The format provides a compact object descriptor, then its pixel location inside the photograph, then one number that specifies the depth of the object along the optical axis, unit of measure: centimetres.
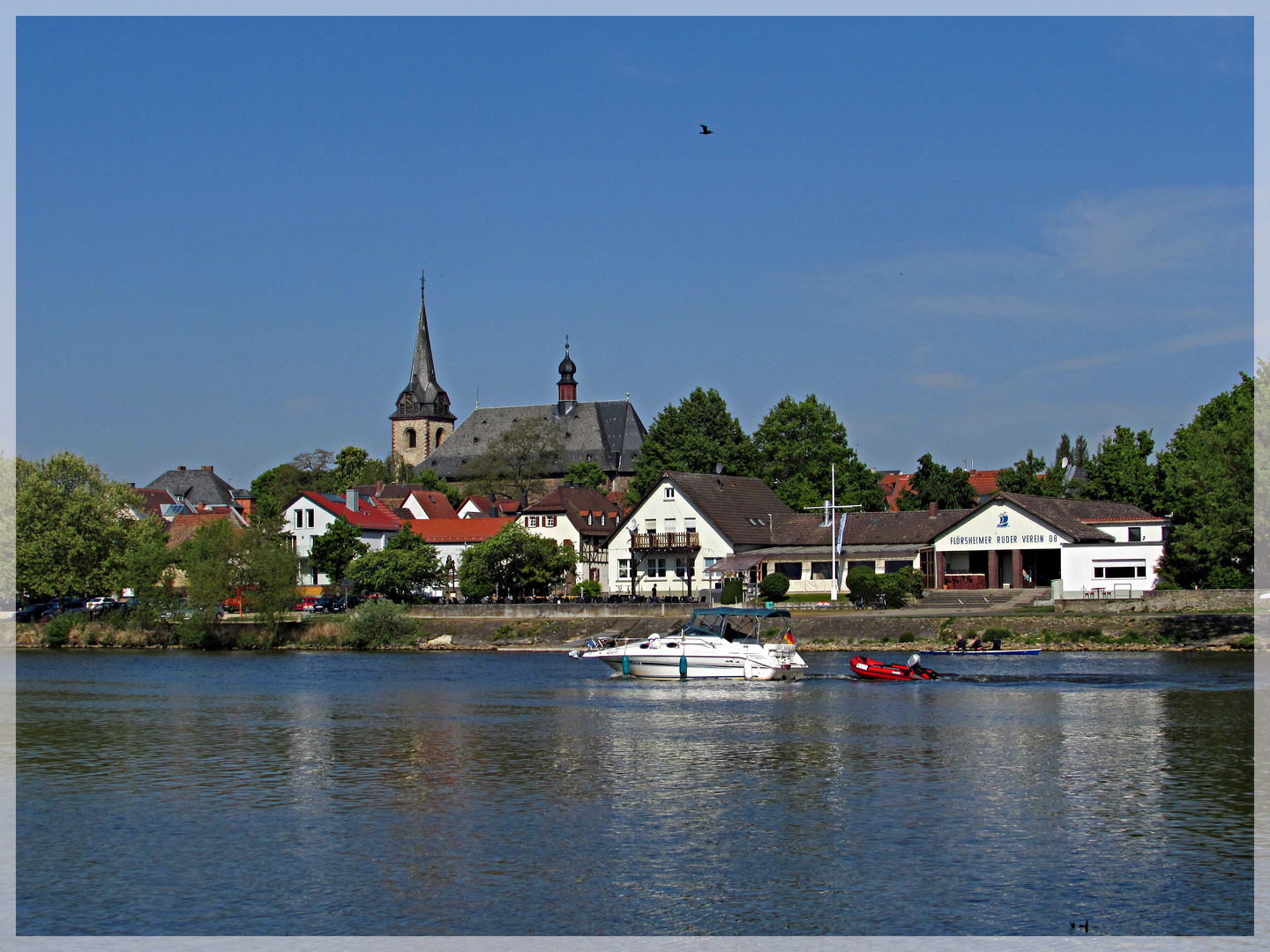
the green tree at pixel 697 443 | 12281
